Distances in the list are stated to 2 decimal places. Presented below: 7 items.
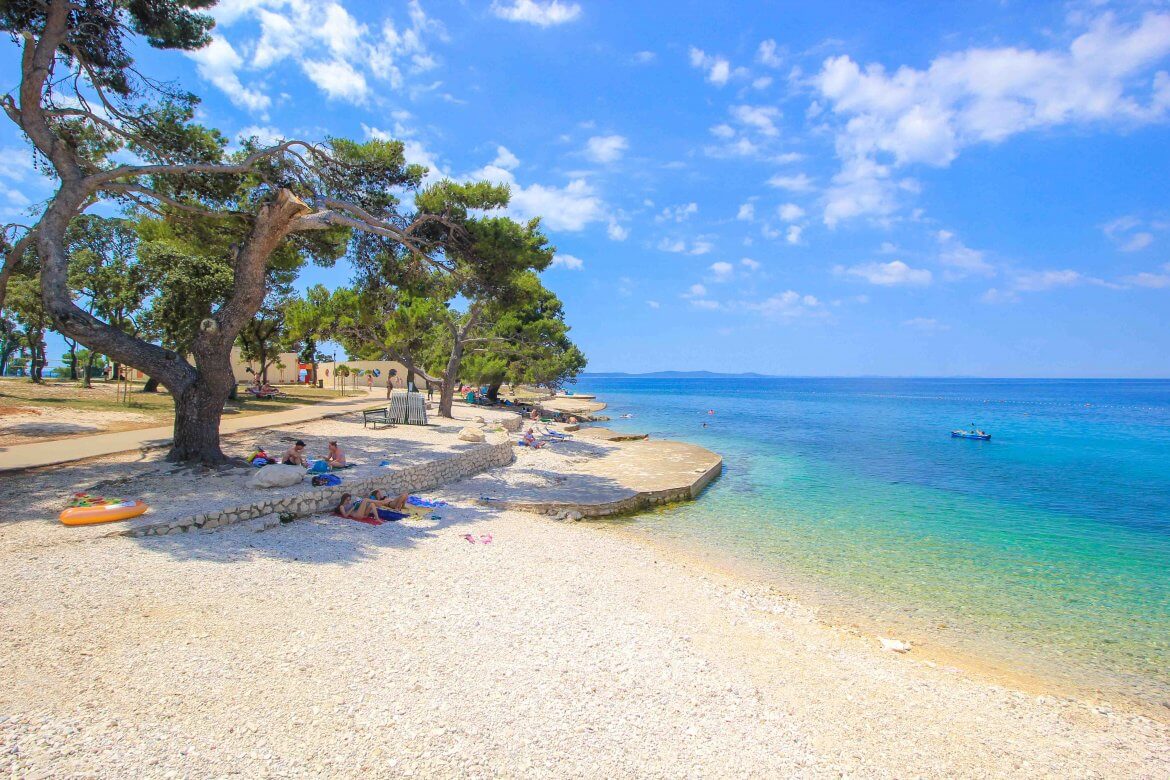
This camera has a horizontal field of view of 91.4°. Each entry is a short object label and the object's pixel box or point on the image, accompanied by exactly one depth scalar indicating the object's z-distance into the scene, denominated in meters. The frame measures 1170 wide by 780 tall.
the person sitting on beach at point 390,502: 10.47
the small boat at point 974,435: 32.83
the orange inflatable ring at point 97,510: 7.53
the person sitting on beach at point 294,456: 10.71
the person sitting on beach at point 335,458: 11.55
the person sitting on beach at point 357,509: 9.79
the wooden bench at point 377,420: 18.69
